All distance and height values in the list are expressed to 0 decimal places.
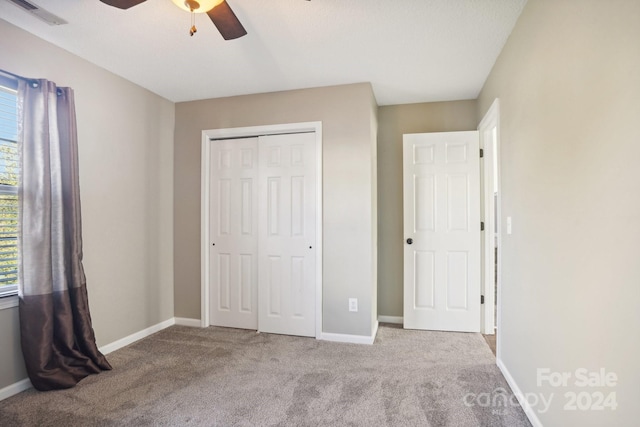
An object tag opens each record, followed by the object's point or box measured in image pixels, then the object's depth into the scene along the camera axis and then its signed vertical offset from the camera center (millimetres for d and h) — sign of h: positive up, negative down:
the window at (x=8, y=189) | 2107 +190
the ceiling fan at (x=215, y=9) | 1570 +1056
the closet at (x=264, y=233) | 3146 -171
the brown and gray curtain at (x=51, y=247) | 2090 -209
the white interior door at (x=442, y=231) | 3213 -150
